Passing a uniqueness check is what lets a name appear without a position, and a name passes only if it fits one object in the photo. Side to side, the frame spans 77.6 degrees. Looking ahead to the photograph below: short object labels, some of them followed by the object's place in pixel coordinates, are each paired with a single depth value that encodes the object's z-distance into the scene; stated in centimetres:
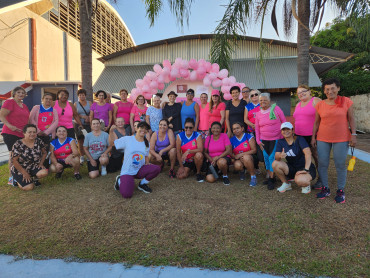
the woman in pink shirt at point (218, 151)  444
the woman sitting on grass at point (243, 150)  435
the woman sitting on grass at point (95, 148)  493
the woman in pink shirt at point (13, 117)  428
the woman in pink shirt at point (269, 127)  408
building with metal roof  1171
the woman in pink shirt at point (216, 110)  505
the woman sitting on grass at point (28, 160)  413
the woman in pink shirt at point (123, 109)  573
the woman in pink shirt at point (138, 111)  566
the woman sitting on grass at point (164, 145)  483
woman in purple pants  397
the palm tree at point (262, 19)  512
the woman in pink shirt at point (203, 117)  518
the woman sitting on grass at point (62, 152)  465
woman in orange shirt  326
